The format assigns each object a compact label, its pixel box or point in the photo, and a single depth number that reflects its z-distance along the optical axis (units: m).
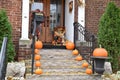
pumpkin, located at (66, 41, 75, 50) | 8.77
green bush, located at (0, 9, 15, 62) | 7.63
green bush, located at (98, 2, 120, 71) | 8.00
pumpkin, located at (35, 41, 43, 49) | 8.24
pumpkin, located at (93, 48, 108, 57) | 7.04
